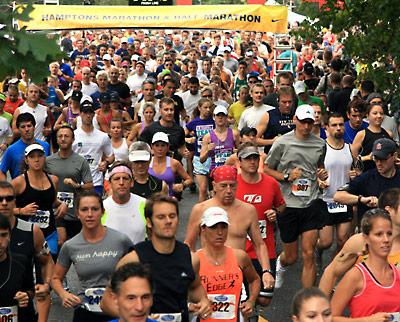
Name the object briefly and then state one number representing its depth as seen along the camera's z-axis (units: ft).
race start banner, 74.84
